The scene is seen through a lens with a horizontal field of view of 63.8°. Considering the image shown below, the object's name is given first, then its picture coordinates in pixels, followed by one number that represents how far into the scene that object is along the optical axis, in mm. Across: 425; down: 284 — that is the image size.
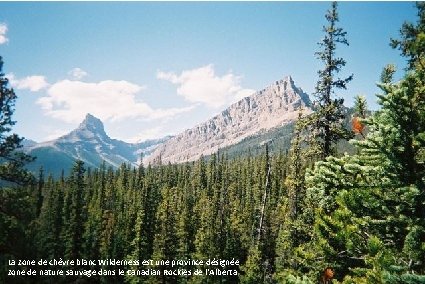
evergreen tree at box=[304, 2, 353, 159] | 19812
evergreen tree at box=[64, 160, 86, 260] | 58050
